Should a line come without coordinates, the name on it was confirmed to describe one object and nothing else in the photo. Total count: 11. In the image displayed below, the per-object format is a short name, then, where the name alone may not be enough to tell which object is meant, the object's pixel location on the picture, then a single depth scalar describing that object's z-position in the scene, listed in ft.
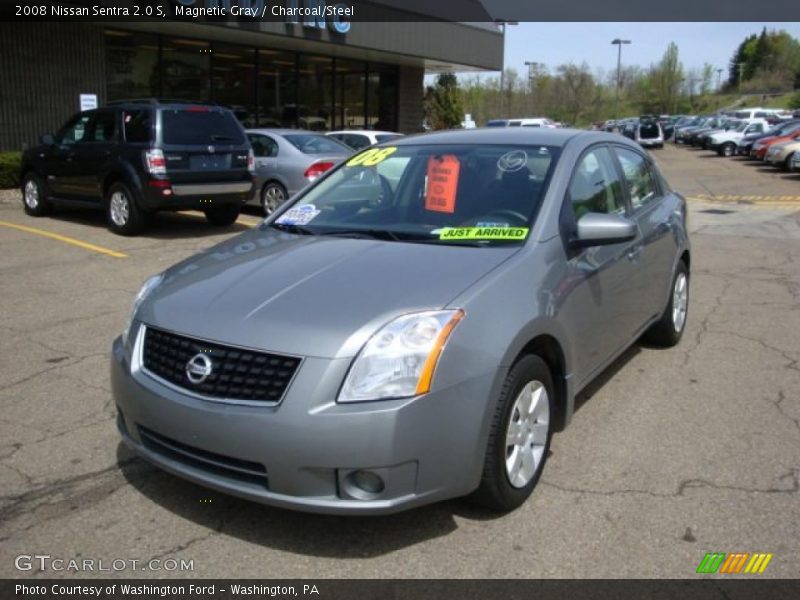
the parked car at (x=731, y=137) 125.08
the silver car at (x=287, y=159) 38.37
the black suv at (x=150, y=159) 32.30
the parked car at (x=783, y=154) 87.40
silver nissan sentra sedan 9.06
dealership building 53.88
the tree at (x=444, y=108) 136.36
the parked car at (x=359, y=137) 50.03
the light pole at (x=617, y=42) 249.14
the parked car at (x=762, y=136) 101.10
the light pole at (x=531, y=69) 235.95
